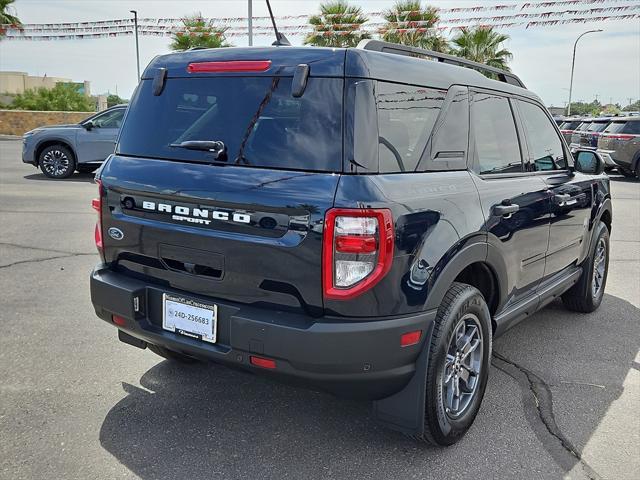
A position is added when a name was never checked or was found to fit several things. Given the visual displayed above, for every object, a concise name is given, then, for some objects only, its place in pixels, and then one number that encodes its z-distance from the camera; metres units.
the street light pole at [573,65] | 35.34
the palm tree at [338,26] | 24.69
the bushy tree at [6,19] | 30.80
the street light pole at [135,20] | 30.13
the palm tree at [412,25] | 24.11
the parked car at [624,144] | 16.09
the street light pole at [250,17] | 22.23
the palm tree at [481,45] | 25.19
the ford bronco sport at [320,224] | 2.45
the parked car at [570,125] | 19.95
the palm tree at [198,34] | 26.75
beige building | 67.56
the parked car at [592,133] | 17.25
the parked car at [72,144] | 12.74
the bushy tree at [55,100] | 30.78
